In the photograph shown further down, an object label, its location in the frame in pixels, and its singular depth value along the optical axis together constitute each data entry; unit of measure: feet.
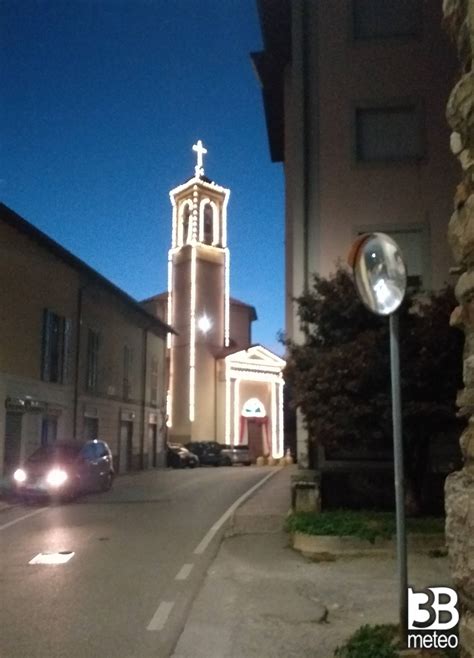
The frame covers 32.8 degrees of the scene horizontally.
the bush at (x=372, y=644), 18.49
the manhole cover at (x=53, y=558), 36.68
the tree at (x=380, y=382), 42.68
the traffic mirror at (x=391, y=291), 19.57
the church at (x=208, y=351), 169.99
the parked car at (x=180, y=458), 142.82
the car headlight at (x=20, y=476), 65.41
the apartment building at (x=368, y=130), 63.05
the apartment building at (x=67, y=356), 82.64
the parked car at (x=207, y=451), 151.23
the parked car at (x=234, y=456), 153.48
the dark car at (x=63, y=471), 64.75
